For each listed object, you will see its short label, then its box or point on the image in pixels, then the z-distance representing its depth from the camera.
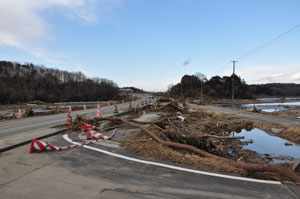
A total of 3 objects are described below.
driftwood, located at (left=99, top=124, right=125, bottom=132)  9.34
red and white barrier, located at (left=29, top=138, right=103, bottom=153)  5.75
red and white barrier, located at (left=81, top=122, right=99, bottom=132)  8.86
